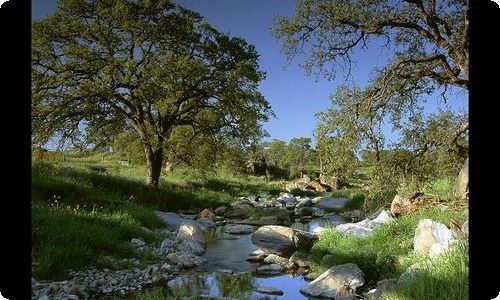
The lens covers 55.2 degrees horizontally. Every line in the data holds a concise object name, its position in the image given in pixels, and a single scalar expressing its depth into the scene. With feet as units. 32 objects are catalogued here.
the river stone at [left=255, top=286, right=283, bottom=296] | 33.06
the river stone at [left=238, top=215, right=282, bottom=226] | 69.30
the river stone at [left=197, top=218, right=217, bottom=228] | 65.27
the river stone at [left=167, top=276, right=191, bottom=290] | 33.43
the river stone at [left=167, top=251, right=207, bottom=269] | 40.16
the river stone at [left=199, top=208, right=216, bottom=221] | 71.97
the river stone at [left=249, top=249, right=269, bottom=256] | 45.95
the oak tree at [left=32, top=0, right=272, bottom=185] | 69.41
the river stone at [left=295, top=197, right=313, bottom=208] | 100.05
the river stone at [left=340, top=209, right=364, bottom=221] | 71.61
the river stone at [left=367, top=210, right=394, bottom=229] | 44.96
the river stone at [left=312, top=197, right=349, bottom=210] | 93.85
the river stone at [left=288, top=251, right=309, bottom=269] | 41.50
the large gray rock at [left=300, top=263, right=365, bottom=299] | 32.24
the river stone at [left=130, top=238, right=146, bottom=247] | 43.69
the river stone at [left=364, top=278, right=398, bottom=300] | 27.82
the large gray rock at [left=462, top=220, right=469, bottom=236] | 27.72
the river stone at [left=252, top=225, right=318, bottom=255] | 47.57
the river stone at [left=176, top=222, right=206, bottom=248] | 48.52
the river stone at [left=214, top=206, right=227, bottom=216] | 80.79
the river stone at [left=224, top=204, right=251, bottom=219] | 78.86
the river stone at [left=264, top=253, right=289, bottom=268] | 42.63
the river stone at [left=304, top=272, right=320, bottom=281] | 37.66
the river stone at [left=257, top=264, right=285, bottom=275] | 39.47
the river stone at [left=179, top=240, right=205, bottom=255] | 45.58
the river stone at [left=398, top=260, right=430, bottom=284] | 25.34
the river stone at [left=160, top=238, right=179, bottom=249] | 44.91
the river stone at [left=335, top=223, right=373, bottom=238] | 43.75
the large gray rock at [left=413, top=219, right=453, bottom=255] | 31.55
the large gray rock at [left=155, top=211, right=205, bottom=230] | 58.38
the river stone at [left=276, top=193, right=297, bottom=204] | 108.17
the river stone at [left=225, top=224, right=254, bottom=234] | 61.00
